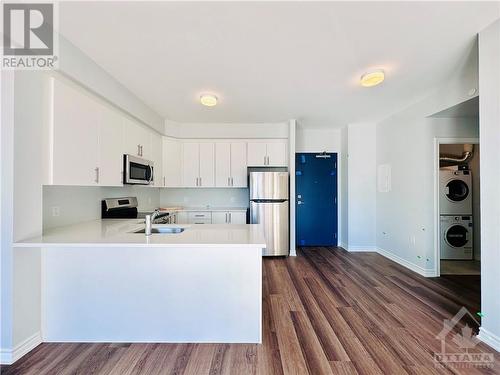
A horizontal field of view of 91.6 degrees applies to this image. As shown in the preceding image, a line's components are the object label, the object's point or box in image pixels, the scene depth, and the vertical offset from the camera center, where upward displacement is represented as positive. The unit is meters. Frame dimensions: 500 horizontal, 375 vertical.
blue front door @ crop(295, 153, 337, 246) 5.16 -0.21
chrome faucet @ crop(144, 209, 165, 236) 2.09 -0.32
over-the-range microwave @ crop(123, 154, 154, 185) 3.03 +0.25
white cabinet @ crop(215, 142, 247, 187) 4.73 +0.46
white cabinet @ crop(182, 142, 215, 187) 4.74 +0.50
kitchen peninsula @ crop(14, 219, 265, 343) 1.96 -0.85
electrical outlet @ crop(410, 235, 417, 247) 3.62 -0.78
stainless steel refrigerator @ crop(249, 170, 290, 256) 4.38 -0.27
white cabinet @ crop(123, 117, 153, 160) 3.15 +0.70
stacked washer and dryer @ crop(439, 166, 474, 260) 4.07 -0.33
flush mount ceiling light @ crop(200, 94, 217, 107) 3.16 +1.17
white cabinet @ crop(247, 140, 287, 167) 4.73 +0.66
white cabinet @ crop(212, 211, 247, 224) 4.50 -0.52
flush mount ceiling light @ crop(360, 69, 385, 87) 2.53 +1.18
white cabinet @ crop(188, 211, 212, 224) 4.50 -0.50
